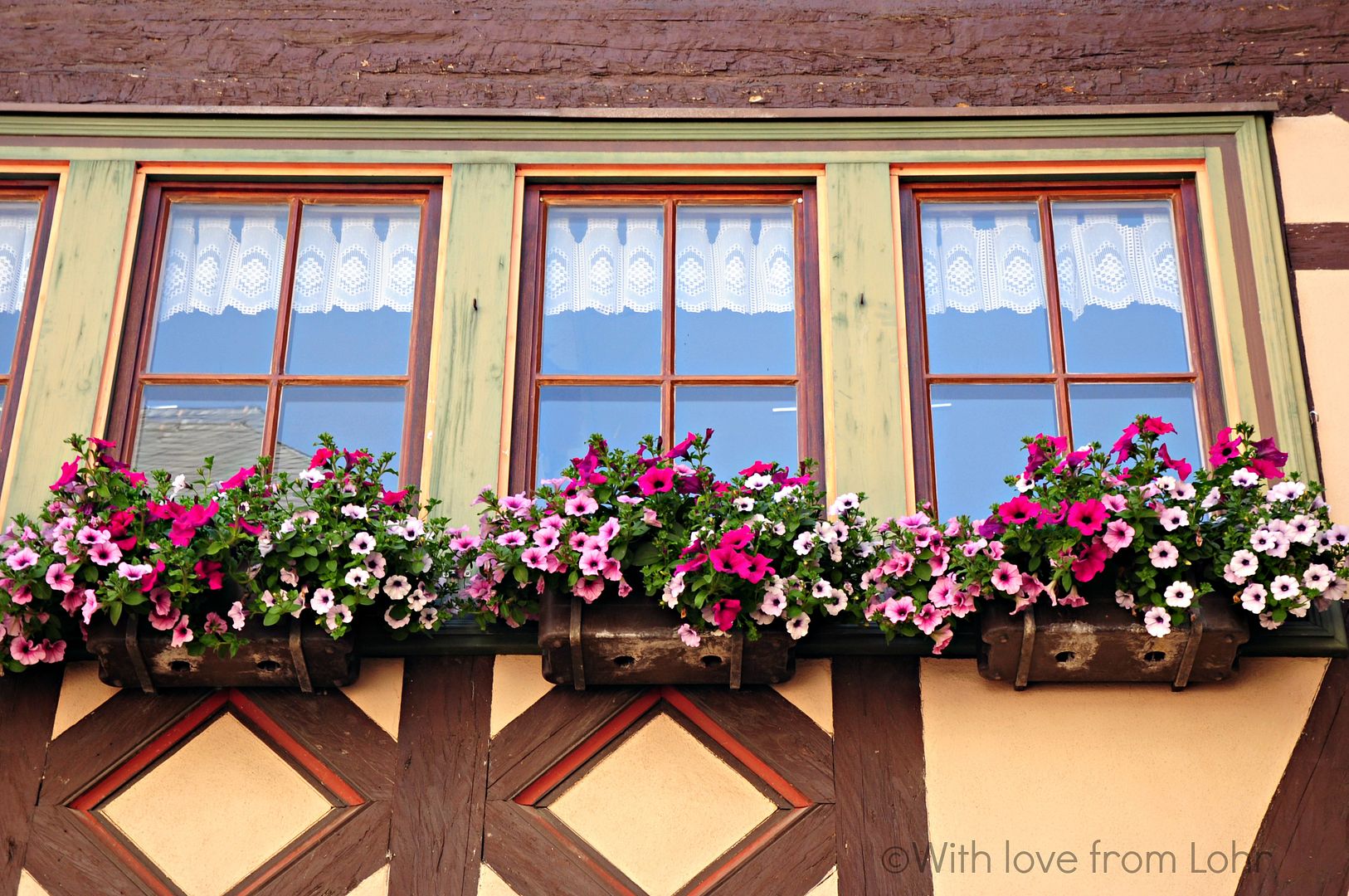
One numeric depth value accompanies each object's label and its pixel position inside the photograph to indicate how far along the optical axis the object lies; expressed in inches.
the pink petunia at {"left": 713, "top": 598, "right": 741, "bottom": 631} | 163.0
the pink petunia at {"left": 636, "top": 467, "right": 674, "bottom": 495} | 169.0
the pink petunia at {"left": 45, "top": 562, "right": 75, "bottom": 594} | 164.6
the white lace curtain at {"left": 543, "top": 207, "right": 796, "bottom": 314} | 203.5
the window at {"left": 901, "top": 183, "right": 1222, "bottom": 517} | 193.5
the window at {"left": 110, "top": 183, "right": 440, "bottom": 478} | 194.9
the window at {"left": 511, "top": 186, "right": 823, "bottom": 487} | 195.3
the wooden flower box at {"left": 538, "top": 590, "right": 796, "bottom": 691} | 167.6
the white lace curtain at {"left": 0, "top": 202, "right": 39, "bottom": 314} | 202.7
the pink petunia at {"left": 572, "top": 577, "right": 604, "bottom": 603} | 166.7
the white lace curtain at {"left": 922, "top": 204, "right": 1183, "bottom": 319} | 202.5
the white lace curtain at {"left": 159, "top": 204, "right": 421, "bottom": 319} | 203.6
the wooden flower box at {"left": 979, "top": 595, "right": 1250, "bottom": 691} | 166.7
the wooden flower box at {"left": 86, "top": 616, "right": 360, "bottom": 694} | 167.8
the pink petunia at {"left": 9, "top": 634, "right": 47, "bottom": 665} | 168.7
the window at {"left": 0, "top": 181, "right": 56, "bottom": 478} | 196.1
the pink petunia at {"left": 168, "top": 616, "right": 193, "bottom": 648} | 165.3
